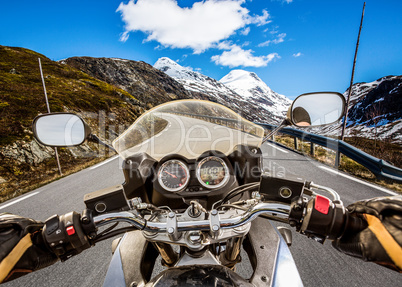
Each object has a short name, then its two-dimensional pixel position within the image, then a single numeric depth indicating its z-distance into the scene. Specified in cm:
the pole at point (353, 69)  1055
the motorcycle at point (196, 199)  93
